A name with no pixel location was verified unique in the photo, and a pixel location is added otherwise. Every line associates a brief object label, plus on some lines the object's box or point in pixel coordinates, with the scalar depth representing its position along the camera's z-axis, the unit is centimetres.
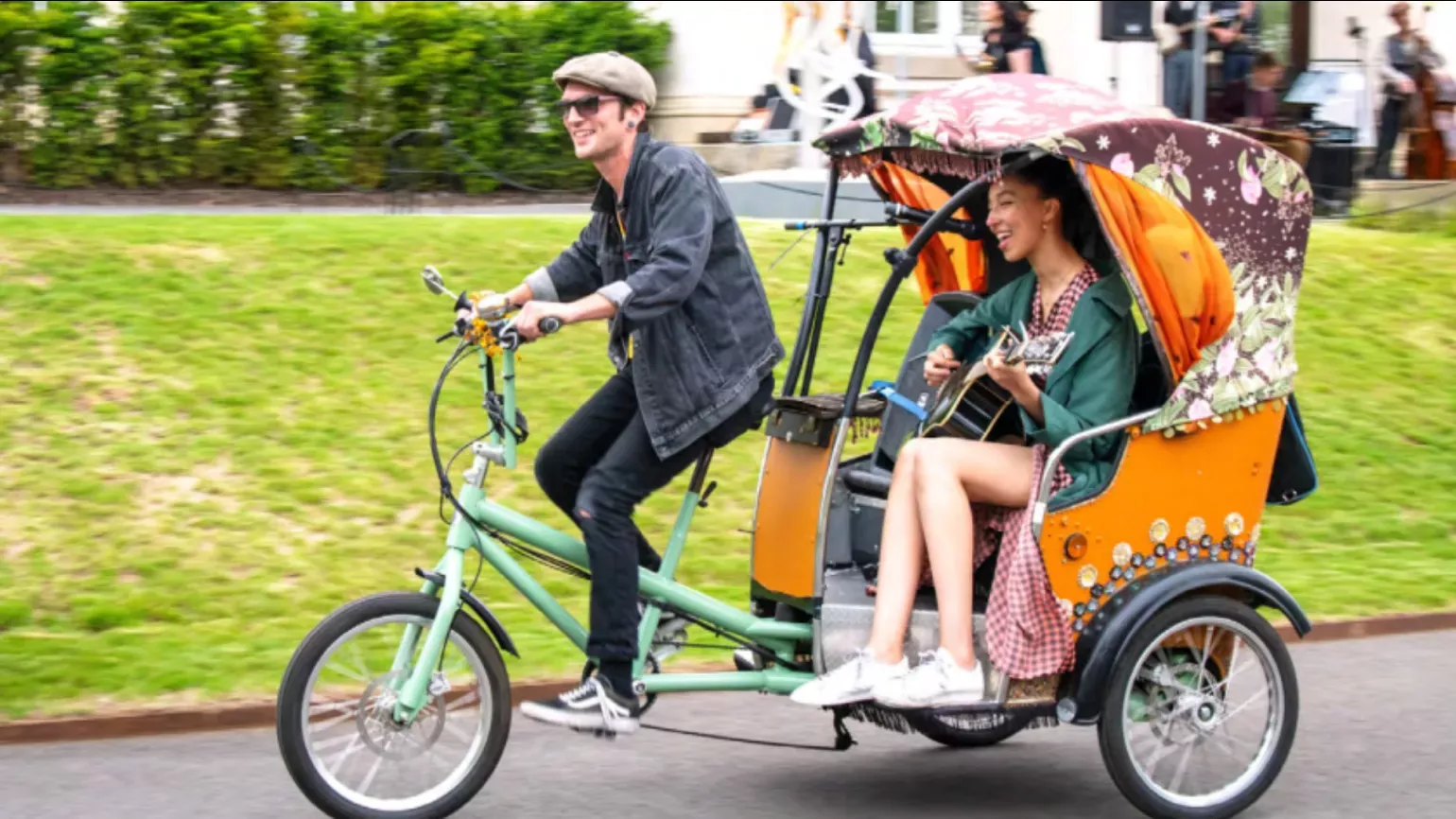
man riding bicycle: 508
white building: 1806
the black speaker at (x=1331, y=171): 1585
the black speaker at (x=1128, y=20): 1487
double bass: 1741
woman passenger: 513
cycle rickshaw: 501
